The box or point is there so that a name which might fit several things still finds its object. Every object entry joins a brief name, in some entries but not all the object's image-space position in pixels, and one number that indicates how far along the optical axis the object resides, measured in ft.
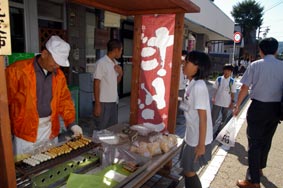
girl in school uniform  7.80
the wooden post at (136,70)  11.28
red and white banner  10.61
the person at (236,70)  66.42
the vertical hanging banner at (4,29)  3.75
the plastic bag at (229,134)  12.24
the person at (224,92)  17.65
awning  9.24
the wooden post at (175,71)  10.10
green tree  137.59
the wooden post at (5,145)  3.82
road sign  41.22
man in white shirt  12.32
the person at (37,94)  7.04
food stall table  6.46
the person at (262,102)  10.51
